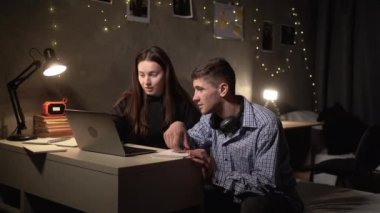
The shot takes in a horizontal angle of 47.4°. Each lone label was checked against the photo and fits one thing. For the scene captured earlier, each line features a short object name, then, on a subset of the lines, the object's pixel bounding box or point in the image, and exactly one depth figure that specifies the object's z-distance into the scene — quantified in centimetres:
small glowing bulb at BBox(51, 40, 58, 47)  266
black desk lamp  238
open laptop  176
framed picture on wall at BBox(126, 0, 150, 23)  309
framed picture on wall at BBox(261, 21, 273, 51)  439
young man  183
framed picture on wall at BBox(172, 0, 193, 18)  345
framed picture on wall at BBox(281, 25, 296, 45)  470
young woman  247
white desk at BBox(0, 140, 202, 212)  162
